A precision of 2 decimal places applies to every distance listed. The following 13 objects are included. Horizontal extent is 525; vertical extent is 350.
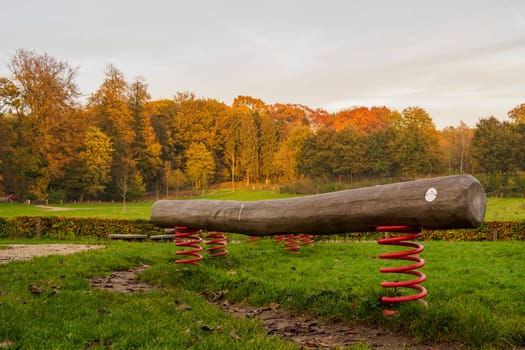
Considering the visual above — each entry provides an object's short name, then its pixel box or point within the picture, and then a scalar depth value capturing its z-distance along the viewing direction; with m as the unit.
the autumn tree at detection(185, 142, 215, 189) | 66.50
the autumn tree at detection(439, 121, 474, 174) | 66.62
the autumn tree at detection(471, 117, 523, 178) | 54.06
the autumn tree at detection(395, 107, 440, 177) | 61.12
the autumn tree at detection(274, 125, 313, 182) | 65.75
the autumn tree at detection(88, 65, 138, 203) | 57.22
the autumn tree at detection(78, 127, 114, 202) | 52.75
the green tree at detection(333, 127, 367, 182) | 62.88
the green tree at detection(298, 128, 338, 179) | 63.12
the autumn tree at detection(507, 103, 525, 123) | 80.38
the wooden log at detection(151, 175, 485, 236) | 4.46
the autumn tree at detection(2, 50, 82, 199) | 47.34
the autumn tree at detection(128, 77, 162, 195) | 62.60
